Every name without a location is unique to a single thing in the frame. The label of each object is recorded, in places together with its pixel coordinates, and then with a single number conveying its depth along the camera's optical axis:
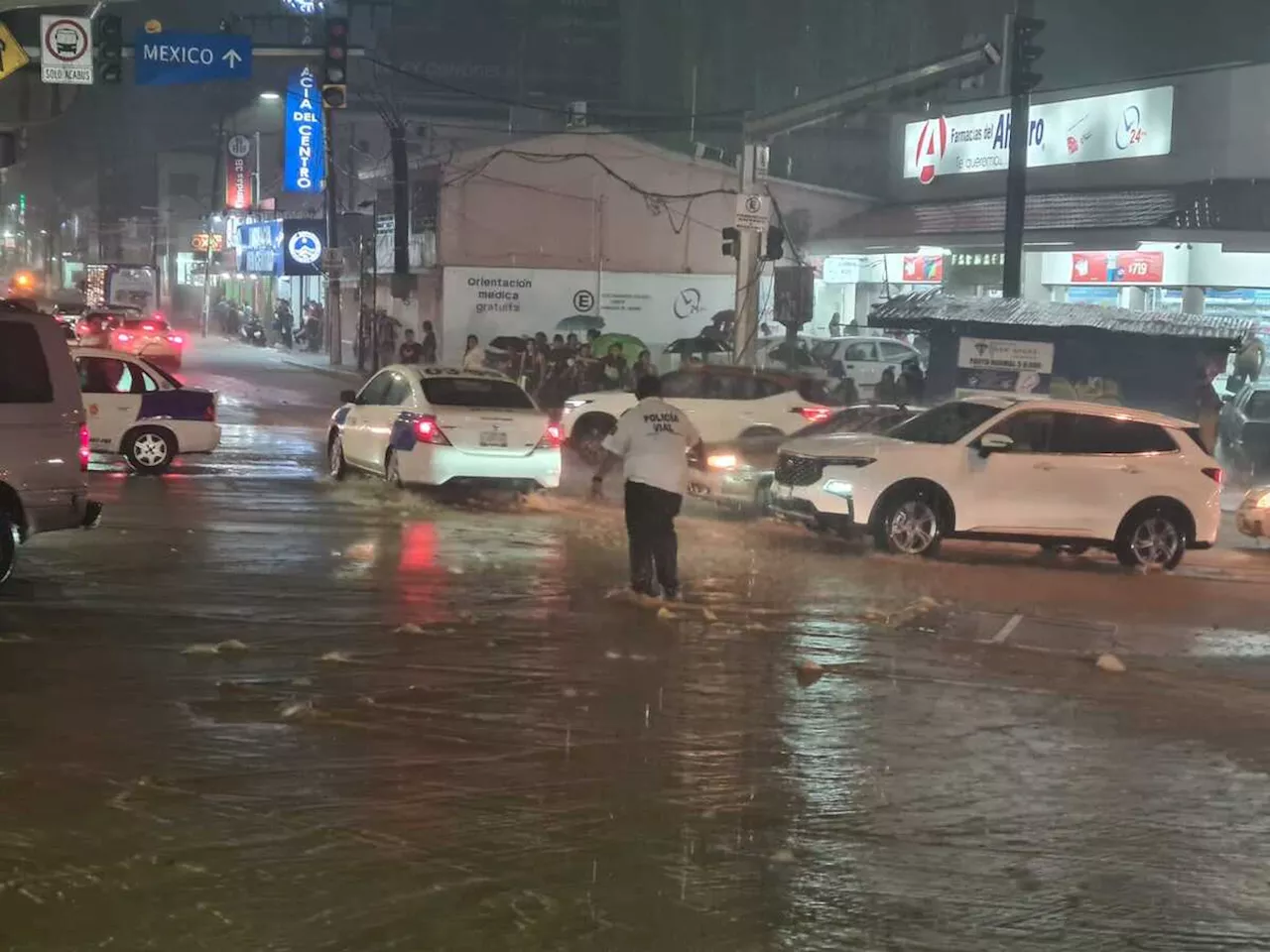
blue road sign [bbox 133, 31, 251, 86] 25.64
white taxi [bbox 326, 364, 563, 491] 17.22
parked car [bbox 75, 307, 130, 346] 38.62
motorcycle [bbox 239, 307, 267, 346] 62.50
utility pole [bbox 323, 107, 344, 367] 44.03
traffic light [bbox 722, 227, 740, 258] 25.47
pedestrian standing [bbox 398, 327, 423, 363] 35.28
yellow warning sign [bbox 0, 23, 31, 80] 20.84
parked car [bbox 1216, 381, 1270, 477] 23.91
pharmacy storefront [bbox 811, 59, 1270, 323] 29.66
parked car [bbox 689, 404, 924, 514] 17.36
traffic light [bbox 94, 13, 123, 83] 24.08
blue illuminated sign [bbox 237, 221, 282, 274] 55.38
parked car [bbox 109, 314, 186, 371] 37.97
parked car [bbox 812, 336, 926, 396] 35.81
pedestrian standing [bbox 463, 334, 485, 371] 31.03
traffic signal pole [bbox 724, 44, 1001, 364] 18.73
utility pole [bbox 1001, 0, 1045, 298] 22.45
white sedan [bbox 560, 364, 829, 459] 21.39
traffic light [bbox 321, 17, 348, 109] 24.22
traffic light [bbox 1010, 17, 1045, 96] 22.25
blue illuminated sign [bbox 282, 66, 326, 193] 49.38
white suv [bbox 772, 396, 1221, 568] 15.11
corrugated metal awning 22.38
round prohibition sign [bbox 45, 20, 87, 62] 23.70
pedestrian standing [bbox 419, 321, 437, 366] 37.28
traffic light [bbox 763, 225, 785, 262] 25.80
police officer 11.73
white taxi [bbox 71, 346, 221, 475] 19.44
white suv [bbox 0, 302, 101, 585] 10.91
